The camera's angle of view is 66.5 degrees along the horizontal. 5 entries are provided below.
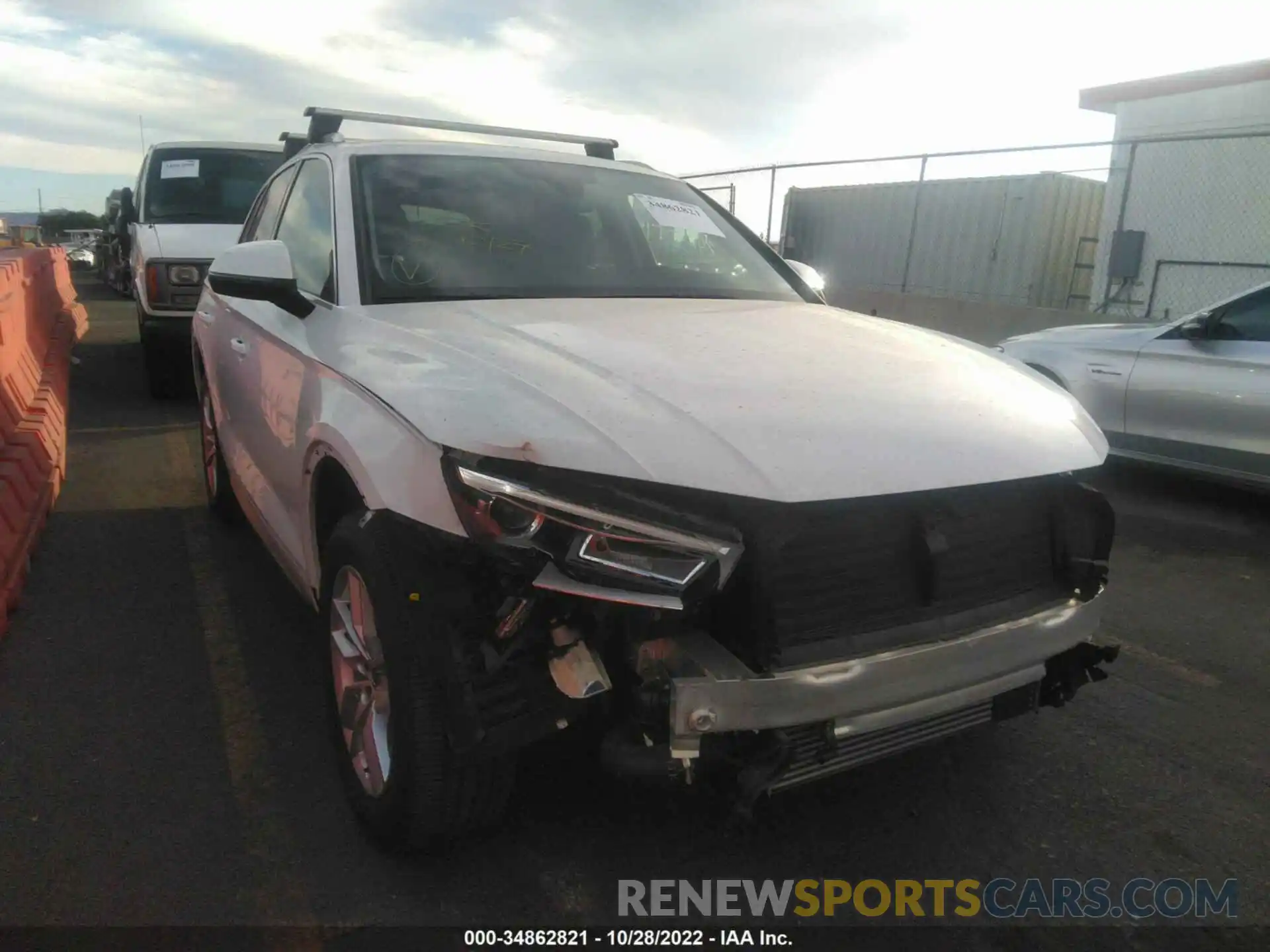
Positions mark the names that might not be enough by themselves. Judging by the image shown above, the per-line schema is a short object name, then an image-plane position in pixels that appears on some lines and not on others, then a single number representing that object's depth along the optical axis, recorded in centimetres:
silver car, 573
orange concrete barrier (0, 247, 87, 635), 424
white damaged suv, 194
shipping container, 1387
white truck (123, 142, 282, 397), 800
